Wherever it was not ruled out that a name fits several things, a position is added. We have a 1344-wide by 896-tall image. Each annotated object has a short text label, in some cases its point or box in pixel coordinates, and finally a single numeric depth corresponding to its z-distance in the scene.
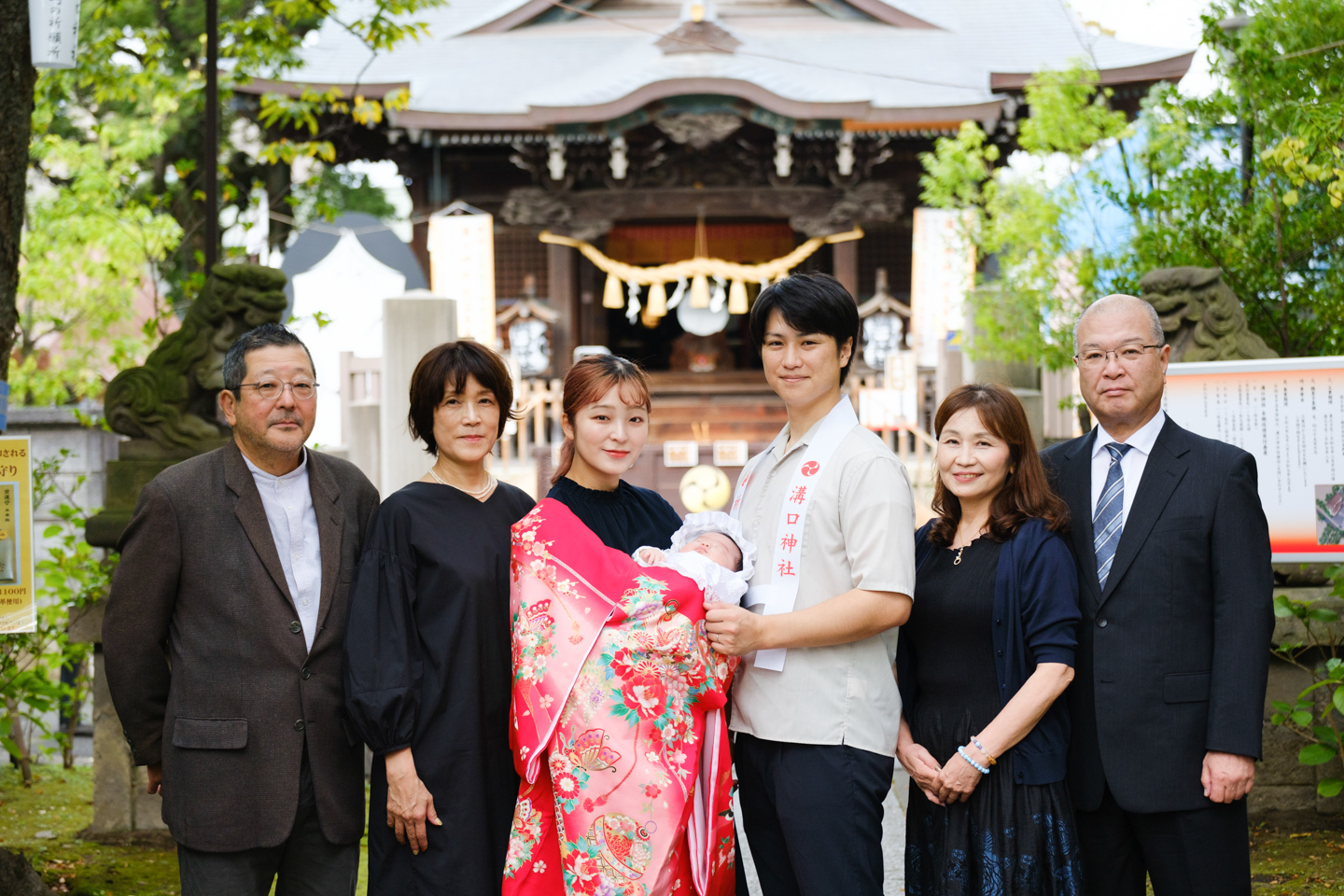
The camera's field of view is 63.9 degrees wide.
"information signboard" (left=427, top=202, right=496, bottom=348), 12.30
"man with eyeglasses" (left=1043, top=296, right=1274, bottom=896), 2.65
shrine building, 11.84
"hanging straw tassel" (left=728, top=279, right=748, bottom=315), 13.17
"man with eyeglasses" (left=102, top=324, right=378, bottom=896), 2.70
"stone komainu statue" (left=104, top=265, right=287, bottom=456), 4.71
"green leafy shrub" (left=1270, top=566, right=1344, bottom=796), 4.02
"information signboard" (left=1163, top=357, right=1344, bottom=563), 4.25
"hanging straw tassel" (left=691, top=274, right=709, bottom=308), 13.55
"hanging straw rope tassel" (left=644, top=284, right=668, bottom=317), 13.22
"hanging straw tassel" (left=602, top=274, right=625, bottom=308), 13.15
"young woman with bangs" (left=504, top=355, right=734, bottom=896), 2.52
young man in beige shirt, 2.56
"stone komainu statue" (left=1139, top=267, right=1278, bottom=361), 4.55
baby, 2.60
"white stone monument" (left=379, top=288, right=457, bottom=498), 6.52
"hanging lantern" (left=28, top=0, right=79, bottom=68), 3.58
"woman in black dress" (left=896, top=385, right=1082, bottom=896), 2.58
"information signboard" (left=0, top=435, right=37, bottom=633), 3.32
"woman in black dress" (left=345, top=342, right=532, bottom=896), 2.64
